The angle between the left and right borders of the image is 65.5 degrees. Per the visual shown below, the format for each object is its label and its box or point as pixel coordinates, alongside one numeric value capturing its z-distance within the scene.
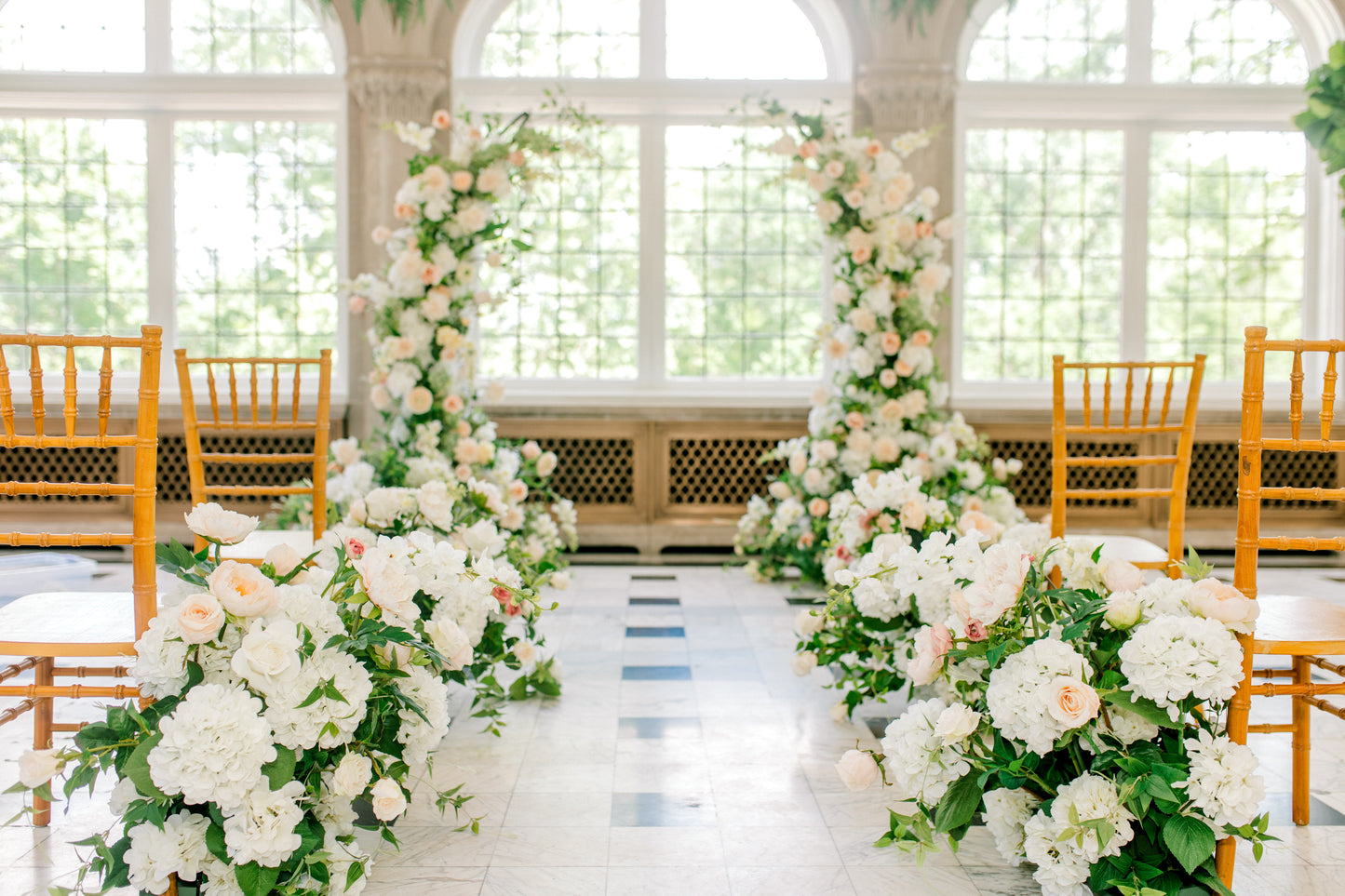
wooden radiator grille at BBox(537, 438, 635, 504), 5.43
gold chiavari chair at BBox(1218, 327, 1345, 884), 1.77
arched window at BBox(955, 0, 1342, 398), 5.60
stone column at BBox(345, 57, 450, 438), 5.21
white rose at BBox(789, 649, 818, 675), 2.74
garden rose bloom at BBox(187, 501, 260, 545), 1.76
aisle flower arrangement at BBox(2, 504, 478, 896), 1.54
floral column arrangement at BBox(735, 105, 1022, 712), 4.26
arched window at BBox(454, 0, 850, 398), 5.53
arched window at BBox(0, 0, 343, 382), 5.46
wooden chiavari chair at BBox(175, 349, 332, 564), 2.91
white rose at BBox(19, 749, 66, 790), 1.53
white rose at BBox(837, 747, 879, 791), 1.88
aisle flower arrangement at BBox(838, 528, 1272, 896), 1.61
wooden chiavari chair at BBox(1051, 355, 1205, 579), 2.84
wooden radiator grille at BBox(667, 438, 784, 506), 5.44
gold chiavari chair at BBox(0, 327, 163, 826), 1.78
